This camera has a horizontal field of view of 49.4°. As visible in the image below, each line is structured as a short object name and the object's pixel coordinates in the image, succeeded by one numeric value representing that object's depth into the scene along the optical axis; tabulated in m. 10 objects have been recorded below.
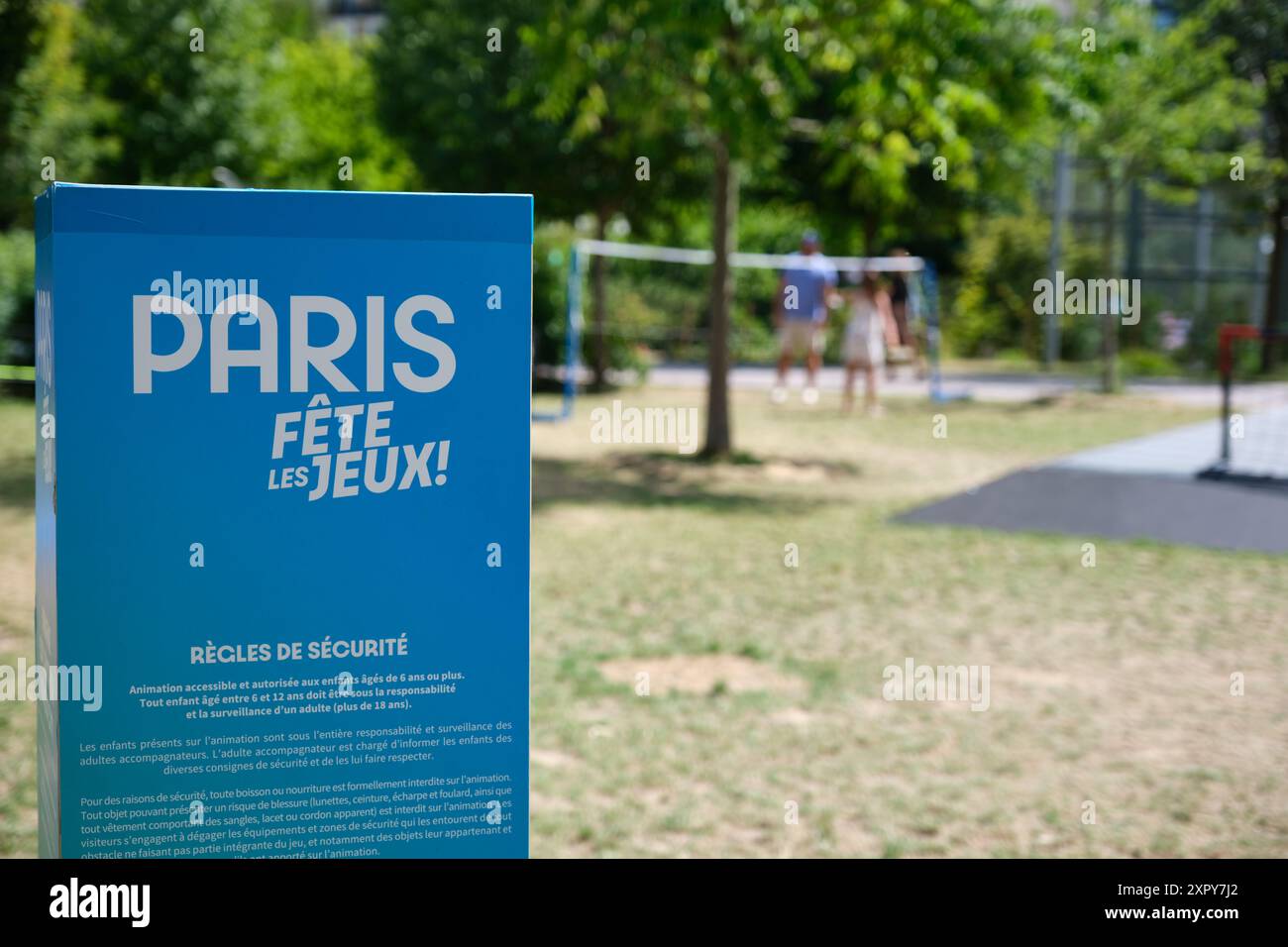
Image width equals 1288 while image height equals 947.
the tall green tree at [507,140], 20.06
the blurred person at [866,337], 18.42
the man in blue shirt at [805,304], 18.77
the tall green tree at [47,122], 15.91
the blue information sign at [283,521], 2.06
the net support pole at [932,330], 21.06
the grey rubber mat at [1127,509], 9.82
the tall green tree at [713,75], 10.68
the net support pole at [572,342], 17.08
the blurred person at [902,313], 26.36
